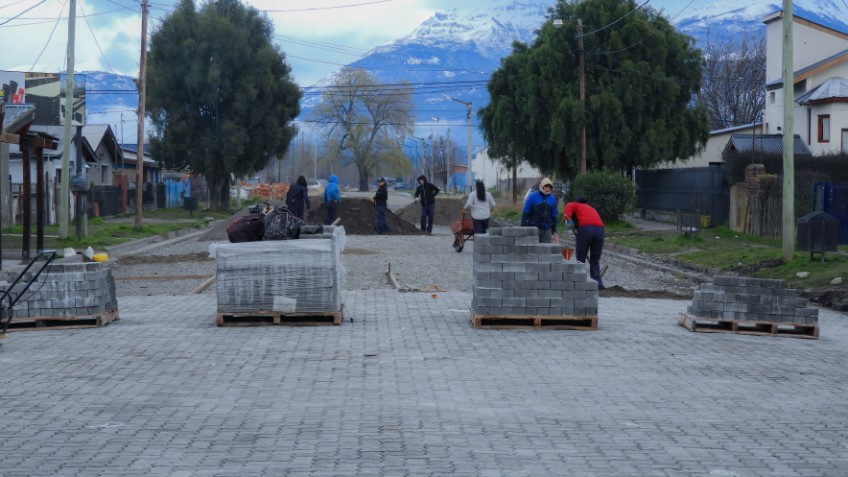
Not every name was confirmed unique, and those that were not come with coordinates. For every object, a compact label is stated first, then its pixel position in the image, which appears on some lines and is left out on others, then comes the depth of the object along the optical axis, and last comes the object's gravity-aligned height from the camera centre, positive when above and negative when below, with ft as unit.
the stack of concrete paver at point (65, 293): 42.50 -3.95
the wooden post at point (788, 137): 73.51 +4.32
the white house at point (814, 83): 150.20 +17.52
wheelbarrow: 87.56 -2.75
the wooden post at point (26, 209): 75.10 -0.98
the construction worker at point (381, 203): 115.36 -0.66
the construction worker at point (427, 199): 108.68 -0.18
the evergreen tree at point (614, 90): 145.07 +15.07
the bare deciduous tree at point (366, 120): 365.81 +27.72
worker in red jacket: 56.18 -1.56
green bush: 129.39 +0.84
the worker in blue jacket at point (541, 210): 58.49 -0.69
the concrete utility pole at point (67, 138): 100.89 +5.70
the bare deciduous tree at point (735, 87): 251.80 +27.16
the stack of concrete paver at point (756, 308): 43.73 -4.56
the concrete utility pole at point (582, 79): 137.08 +15.59
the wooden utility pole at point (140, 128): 120.78 +7.97
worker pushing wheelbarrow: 81.30 -0.74
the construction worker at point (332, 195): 116.72 +0.22
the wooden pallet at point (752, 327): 43.73 -5.41
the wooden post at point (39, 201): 77.25 -0.37
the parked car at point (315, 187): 316.23 +3.50
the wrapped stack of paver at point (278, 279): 42.50 -3.34
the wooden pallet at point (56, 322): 42.57 -5.14
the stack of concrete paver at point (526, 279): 42.45 -3.29
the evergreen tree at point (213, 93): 184.75 +18.29
